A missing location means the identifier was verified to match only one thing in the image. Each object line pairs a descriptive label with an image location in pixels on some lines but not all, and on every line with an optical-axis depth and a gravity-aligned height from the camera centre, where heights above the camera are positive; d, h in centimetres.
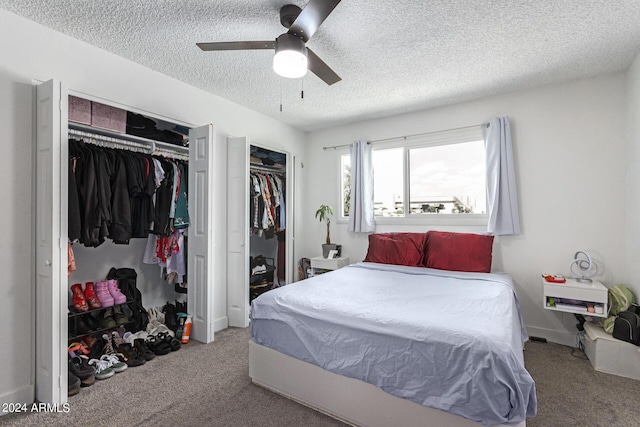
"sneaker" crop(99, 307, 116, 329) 271 -94
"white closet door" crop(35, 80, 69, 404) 205 -24
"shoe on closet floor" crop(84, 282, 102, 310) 267 -73
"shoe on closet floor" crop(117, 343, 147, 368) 261 -124
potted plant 441 -8
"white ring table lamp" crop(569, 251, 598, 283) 292 -52
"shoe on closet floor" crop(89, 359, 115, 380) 240 -123
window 371 +48
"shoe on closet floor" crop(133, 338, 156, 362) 272 -123
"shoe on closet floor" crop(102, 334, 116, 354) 273 -118
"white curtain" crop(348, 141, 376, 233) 423 +31
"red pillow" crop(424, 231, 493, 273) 315 -41
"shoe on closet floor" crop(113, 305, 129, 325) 282 -95
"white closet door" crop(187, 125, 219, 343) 310 -21
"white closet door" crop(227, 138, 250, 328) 355 -20
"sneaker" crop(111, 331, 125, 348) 282 -116
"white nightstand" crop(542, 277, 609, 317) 261 -71
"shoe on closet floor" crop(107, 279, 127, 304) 283 -73
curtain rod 365 +103
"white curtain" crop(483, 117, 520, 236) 331 +32
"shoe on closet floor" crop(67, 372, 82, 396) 216 -121
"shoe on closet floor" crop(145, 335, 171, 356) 282 -123
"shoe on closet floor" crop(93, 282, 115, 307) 273 -72
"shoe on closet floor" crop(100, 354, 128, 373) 249 -123
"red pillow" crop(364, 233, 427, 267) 346 -41
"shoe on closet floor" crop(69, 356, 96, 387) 228 -118
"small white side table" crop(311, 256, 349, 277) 416 -68
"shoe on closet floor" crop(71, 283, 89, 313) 258 -73
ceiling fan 165 +107
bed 146 -78
